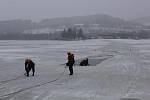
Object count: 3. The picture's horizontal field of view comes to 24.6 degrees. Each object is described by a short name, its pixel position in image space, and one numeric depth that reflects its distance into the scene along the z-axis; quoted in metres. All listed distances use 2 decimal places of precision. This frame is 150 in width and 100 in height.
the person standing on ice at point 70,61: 21.84
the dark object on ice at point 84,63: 30.16
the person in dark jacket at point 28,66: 21.66
